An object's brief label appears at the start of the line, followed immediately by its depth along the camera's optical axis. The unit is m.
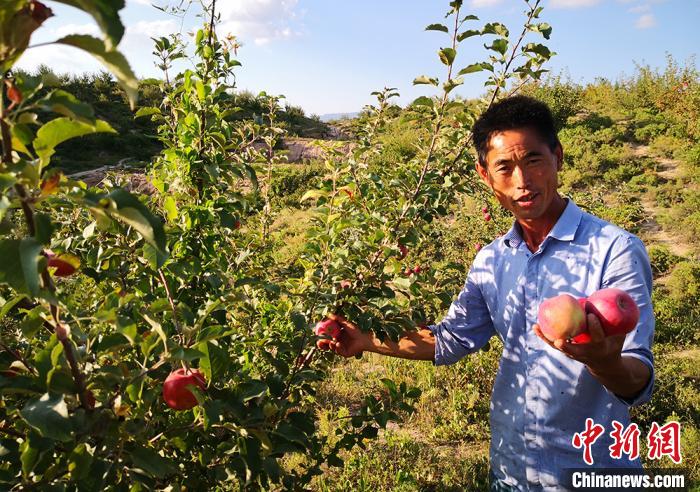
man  1.41
